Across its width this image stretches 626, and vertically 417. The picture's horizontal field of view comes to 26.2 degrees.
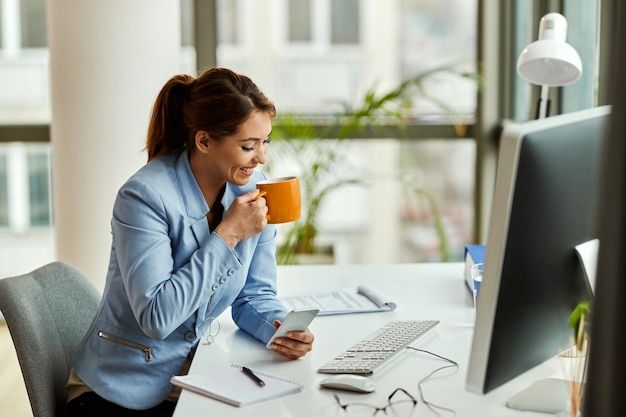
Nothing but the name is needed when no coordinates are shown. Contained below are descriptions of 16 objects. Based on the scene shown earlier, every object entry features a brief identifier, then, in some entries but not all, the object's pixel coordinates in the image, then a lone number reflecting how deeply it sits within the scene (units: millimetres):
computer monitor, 2348
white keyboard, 2905
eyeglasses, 2694
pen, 2829
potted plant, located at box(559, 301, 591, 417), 2523
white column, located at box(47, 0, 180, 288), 4751
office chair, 3070
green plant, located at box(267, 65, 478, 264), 5445
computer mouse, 2781
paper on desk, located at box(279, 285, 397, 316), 3396
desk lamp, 3339
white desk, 2736
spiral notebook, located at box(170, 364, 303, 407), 2766
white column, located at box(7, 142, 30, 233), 6346
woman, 3063
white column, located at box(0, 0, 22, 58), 6267
